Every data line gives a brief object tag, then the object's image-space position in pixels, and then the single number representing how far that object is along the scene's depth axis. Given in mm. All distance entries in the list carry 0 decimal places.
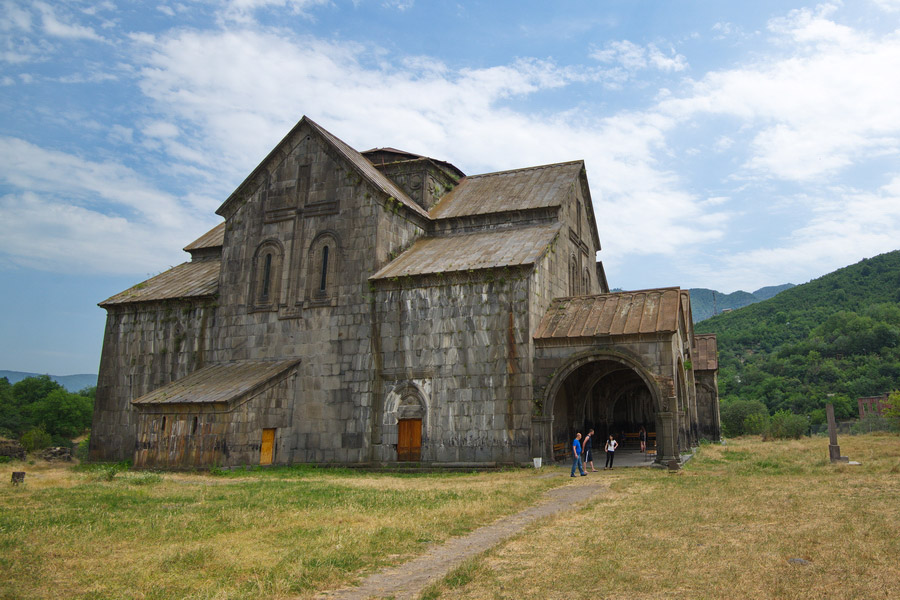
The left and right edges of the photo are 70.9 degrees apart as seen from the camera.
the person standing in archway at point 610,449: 19391
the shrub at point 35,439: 41688
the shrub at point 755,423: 47009
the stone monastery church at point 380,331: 19641
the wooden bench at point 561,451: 20641
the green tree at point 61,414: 56375
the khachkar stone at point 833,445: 18322
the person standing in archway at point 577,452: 17234
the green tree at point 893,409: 38269
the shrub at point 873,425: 36594
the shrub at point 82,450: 31256
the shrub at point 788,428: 37438
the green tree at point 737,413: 52594
